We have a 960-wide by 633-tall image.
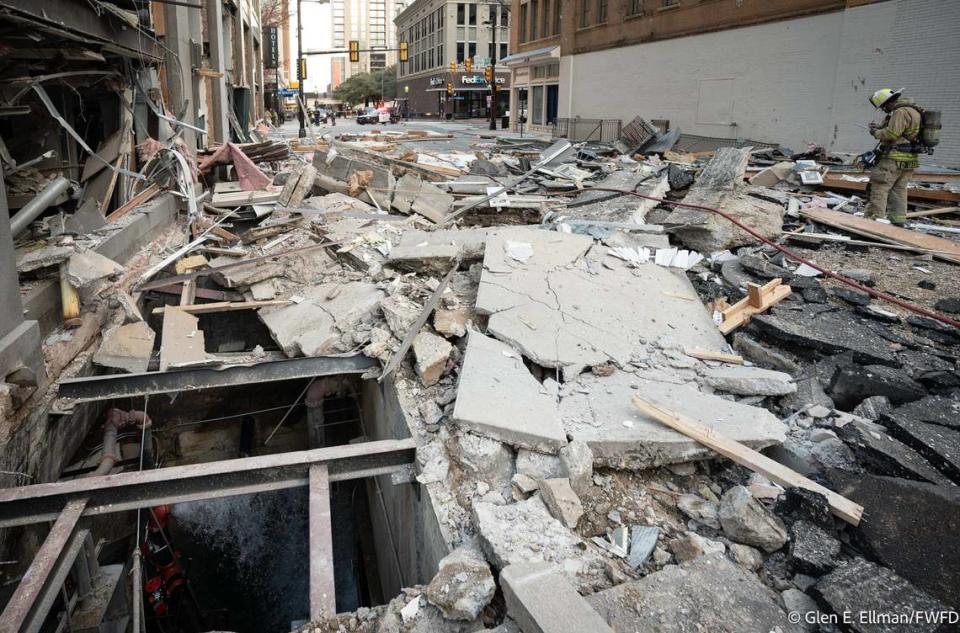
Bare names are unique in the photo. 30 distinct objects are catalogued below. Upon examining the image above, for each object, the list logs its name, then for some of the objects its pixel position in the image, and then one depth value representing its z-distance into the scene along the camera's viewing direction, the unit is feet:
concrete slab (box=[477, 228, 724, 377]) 16.14
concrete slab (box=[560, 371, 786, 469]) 12.11
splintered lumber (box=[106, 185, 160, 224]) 26.57
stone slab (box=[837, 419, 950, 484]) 11.12
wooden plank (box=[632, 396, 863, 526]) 10.02
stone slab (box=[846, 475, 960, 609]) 8.84
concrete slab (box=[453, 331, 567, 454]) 12.23
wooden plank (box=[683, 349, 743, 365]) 16.20
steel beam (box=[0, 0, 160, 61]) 15.42
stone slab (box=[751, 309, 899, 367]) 15.80
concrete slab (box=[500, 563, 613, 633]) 7.84
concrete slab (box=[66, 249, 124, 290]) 18.51
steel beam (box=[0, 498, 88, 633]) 10.26
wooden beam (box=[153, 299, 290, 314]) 21.38
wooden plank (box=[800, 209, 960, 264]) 23.73
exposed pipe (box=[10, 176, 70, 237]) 19.51
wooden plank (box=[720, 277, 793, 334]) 18.20
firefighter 27.17
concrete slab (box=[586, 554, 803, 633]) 8.29
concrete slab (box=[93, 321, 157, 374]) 18.72
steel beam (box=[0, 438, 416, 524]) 12.66
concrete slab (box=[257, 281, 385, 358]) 19.21
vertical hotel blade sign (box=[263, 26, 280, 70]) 129.90
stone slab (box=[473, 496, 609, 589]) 9.57
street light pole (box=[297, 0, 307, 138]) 88.58
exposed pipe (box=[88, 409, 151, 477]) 18.22
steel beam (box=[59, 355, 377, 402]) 17.09
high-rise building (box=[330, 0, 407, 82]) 466.29
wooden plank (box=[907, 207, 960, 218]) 30.45
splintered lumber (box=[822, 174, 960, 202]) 32.86
